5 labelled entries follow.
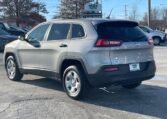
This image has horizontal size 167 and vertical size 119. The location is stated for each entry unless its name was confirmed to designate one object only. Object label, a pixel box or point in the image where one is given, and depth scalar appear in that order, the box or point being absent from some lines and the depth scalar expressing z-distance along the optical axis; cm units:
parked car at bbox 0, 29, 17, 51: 2069
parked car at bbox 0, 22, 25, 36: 2406
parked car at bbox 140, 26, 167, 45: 2761
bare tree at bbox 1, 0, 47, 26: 5678
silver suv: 738
